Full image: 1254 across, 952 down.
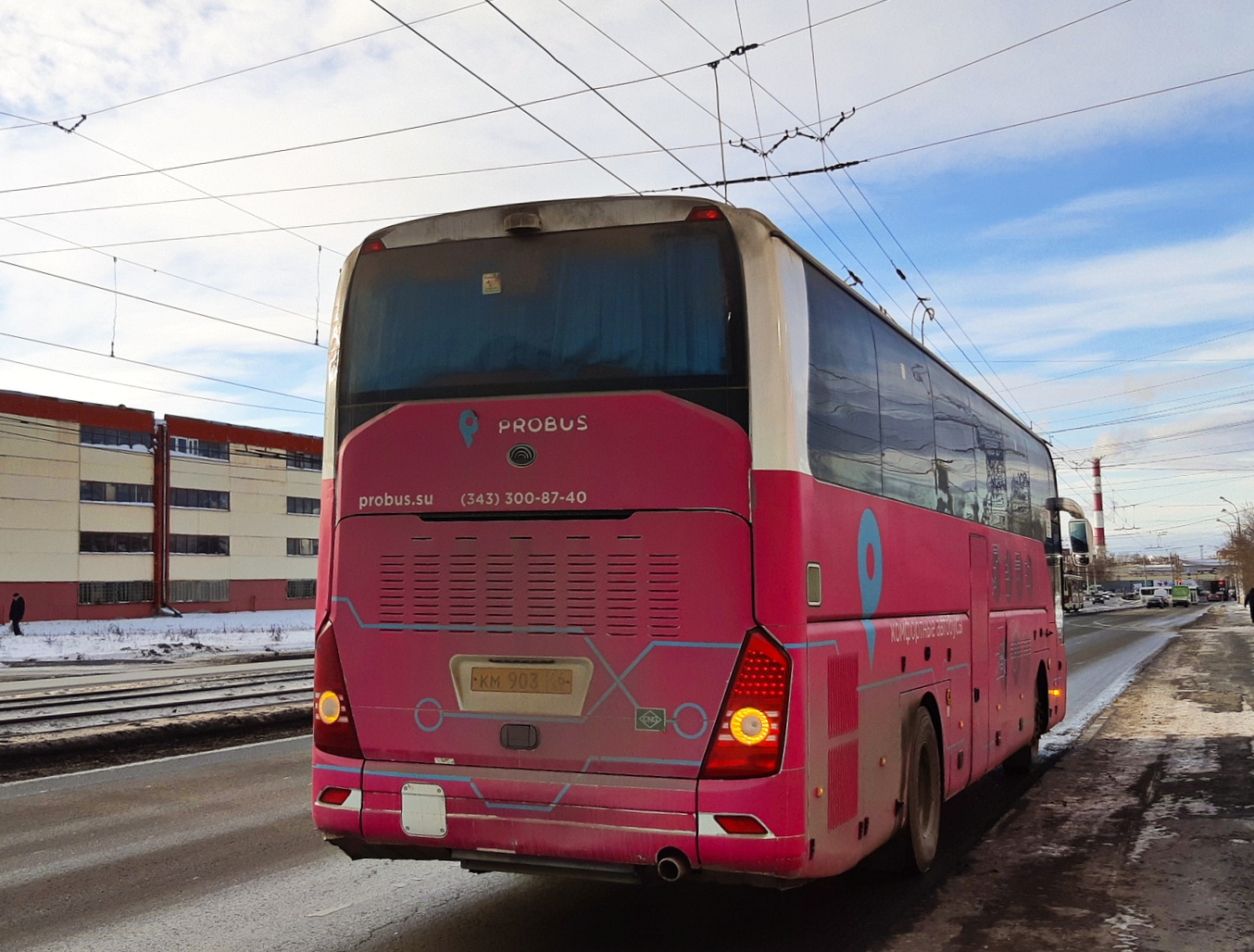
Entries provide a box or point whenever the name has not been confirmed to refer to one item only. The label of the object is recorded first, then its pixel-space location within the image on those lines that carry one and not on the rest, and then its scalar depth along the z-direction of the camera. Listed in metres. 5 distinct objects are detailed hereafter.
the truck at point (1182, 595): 126.38
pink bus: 5.04
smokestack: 144.39
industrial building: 57.31
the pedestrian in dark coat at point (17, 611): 45.31
